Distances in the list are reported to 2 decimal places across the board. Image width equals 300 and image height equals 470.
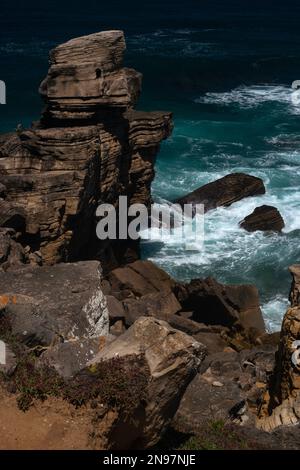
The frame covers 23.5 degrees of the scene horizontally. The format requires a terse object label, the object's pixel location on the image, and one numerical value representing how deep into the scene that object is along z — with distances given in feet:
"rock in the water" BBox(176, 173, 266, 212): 146.20
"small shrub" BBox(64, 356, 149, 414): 38.75
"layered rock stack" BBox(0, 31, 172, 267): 91.40
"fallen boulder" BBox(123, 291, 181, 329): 92.22
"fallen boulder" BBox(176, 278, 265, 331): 99.04
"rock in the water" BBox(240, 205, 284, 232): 137.28
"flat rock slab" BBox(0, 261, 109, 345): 51.24
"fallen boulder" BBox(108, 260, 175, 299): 104.73
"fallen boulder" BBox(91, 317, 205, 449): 39.78
